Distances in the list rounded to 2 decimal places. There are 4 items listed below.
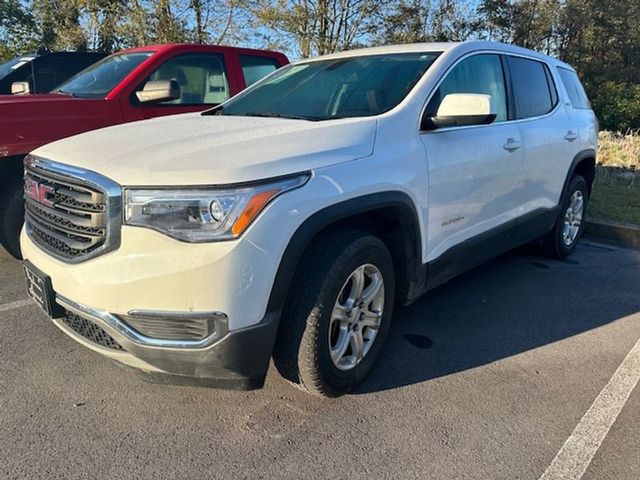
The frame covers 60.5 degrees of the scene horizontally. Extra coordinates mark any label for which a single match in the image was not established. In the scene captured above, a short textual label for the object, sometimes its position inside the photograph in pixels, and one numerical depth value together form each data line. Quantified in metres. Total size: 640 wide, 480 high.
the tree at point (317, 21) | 13.55
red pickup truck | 4.24
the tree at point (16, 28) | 16.25
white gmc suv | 2.17
